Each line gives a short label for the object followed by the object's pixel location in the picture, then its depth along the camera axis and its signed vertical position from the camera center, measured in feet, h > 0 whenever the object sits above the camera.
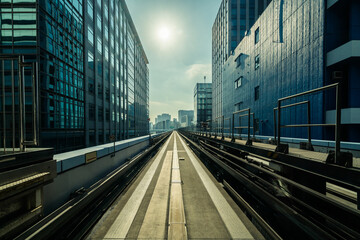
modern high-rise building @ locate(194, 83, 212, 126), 198.28 +21.70
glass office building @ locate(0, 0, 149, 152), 34.42 +18.20
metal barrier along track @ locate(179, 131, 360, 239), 8.04 -7.60
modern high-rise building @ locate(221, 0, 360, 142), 26.63 +14.29
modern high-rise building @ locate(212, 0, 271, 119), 92.94 +70.29
